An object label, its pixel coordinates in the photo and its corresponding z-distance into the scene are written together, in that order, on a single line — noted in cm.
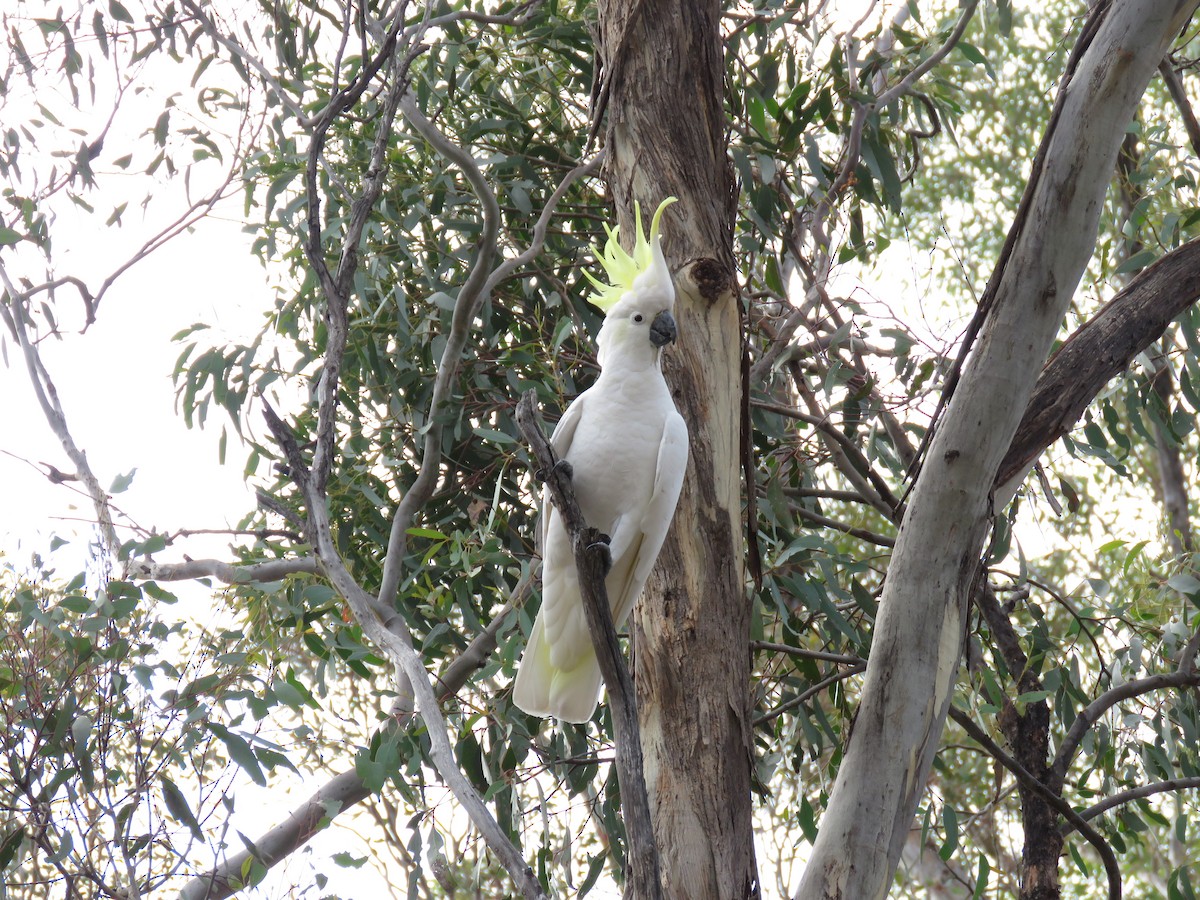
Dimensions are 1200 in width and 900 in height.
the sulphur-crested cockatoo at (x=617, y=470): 1424
